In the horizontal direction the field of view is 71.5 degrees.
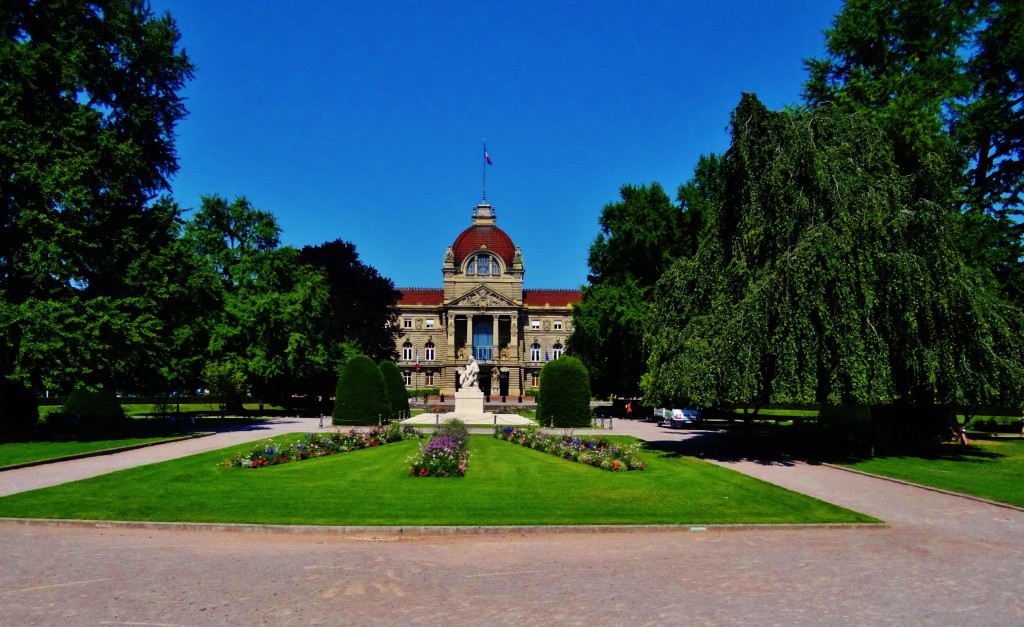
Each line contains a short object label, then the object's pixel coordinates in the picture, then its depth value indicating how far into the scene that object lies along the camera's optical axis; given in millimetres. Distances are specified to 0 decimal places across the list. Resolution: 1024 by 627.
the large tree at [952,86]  26266
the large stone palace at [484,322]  85875
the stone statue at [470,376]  43750
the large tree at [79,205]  24266
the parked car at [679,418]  39478
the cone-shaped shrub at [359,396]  34969
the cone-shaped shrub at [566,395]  34531
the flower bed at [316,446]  18328
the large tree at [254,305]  41906
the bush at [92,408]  33156
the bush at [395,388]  41094
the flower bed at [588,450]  17750
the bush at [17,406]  28594
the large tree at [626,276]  42031
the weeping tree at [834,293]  19078
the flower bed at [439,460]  16312
